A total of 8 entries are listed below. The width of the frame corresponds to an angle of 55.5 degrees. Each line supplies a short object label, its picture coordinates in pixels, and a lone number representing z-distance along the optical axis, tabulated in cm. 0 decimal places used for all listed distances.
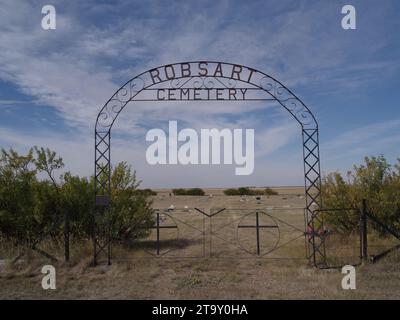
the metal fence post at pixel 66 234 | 944
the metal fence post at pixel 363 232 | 897
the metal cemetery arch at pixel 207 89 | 935
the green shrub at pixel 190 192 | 6844
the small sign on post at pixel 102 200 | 923
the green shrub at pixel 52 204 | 1152
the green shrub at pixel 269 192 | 6944
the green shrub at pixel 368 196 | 1166
